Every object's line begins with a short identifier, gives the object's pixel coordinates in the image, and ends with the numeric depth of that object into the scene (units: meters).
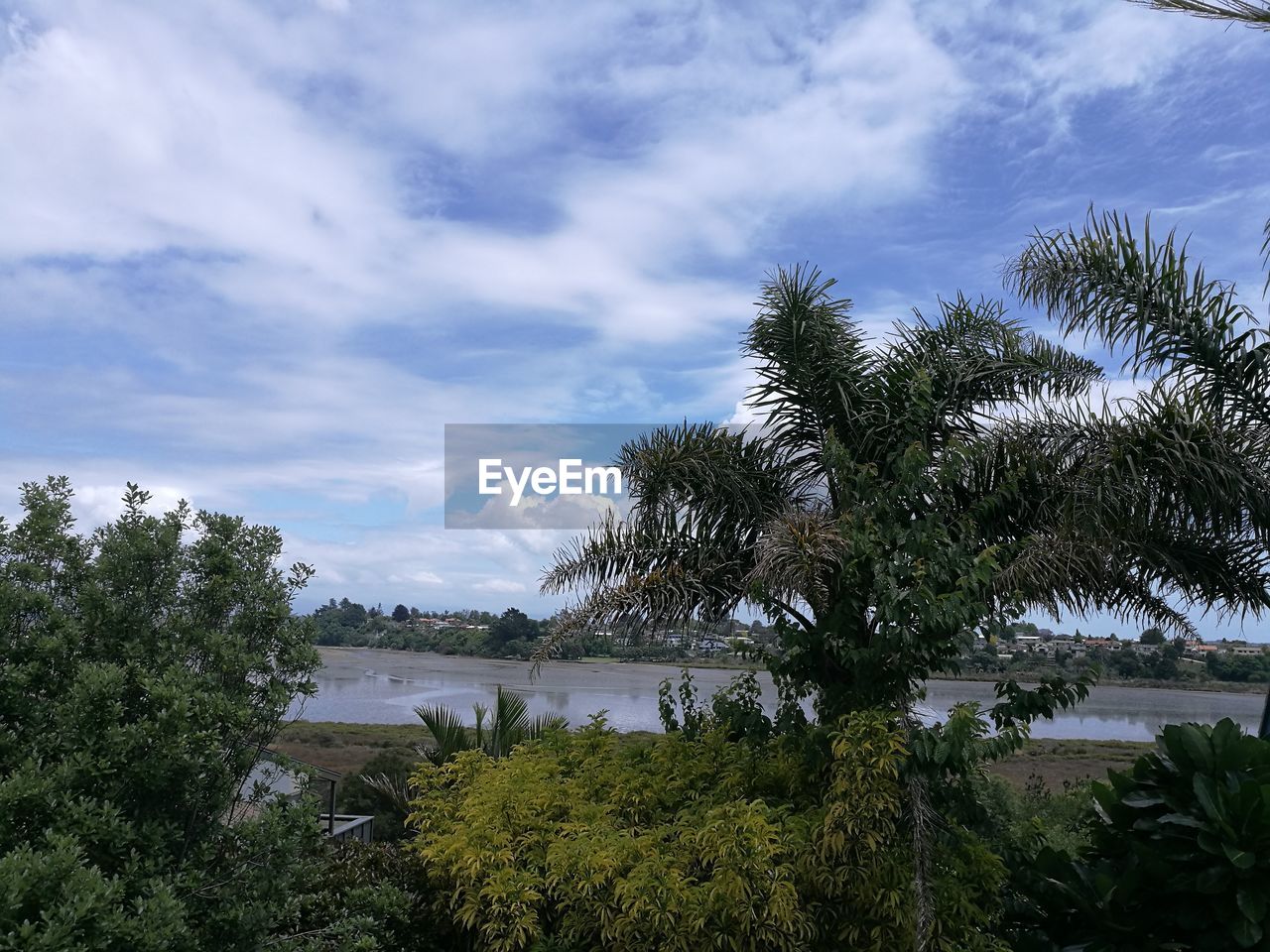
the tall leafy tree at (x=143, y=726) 3.51
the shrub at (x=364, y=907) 4.76
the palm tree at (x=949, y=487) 5.64
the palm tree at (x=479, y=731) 8.27
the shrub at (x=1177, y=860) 4.75
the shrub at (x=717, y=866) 4.97
